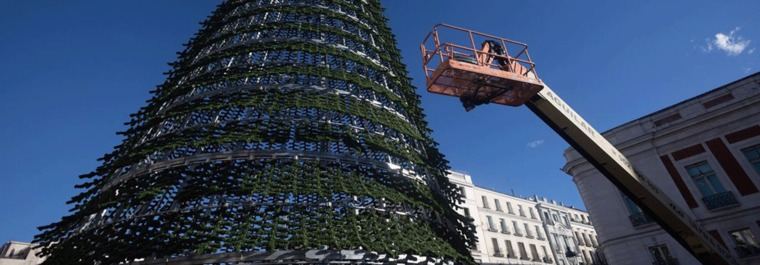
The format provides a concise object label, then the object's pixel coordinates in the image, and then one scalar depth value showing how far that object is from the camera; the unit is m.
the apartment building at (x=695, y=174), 19.56
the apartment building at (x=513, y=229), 44.62
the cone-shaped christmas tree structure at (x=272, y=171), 7.88
